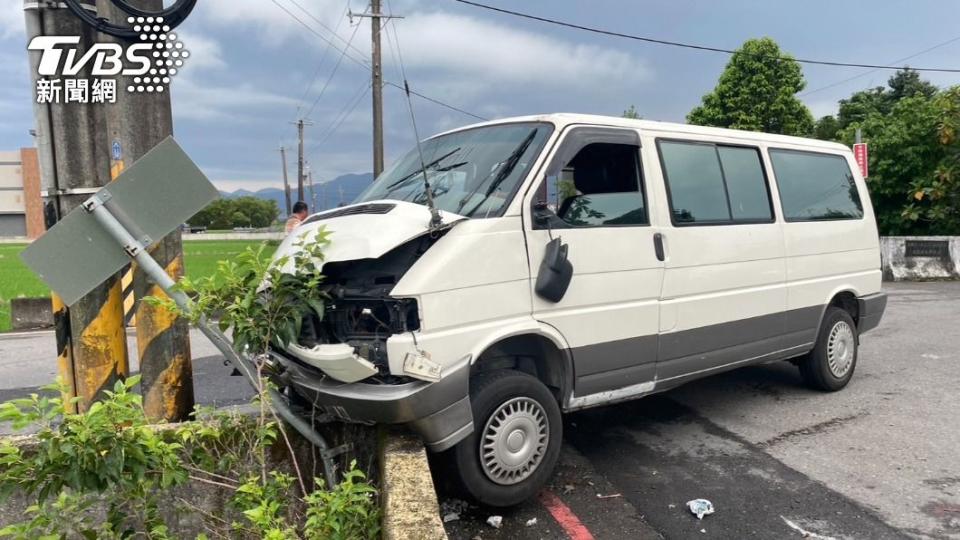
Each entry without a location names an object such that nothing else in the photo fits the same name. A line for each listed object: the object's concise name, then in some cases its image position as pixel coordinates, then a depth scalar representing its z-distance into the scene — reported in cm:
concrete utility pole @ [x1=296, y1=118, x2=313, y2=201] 5228
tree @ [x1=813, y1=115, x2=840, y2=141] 3122
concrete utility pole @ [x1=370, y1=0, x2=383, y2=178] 2064
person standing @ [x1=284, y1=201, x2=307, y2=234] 995
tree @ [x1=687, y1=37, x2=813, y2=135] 2642
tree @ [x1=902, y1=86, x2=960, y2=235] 1662
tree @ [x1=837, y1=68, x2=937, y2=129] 3319
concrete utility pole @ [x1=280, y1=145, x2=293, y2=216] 6488
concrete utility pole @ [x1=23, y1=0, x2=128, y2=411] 396
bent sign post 275
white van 324
